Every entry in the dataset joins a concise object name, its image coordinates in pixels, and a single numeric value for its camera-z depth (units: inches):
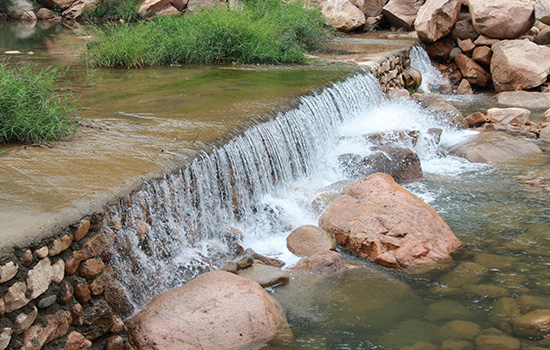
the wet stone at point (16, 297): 104.6
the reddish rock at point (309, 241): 193.0
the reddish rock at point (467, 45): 472.1
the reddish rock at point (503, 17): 450.3
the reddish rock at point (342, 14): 568.4
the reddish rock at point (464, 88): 465.4
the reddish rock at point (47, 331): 107.9
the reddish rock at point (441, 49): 501.4
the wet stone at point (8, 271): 104.5
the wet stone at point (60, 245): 117.6
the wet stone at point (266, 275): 169.6
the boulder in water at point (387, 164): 272.1
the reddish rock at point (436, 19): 469.0
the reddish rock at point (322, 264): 180.4
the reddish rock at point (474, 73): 468.8
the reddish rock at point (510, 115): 365.4
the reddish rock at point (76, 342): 117.5
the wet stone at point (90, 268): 125.8
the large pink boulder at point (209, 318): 134.0
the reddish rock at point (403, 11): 566.3
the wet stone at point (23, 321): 105.8
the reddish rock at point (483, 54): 461.7
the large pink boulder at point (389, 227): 188.4
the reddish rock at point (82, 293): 123.0
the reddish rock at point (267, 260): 185.3
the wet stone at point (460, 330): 144.5
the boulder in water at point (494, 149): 303.9
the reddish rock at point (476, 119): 369.4
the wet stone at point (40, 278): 110.0
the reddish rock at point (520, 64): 429.4
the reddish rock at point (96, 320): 124.4
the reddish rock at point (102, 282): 128.3
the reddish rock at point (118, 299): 133.8
